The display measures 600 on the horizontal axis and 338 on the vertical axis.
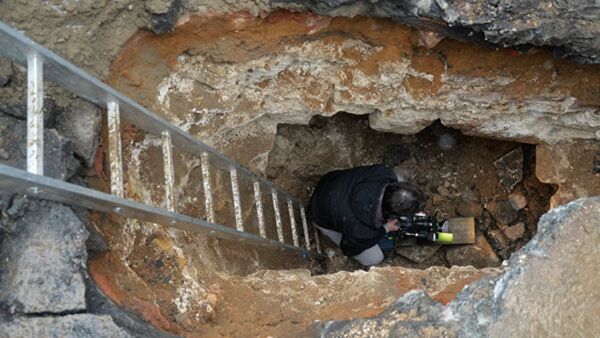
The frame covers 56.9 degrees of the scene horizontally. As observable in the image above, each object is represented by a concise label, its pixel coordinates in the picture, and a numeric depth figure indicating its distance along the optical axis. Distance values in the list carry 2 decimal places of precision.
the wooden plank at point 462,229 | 5.72
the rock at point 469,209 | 5.89
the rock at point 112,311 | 2.75
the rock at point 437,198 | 6.09
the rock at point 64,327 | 2.52
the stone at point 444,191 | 6.07
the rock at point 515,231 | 5.47
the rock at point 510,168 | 5.45
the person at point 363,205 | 4.73
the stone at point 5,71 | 2.83
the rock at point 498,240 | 5.59
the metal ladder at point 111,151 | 2.23
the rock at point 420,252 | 6.00
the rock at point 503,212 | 5.58
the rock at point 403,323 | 2.52
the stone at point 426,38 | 3.67
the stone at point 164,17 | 3.28
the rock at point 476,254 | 5.62
